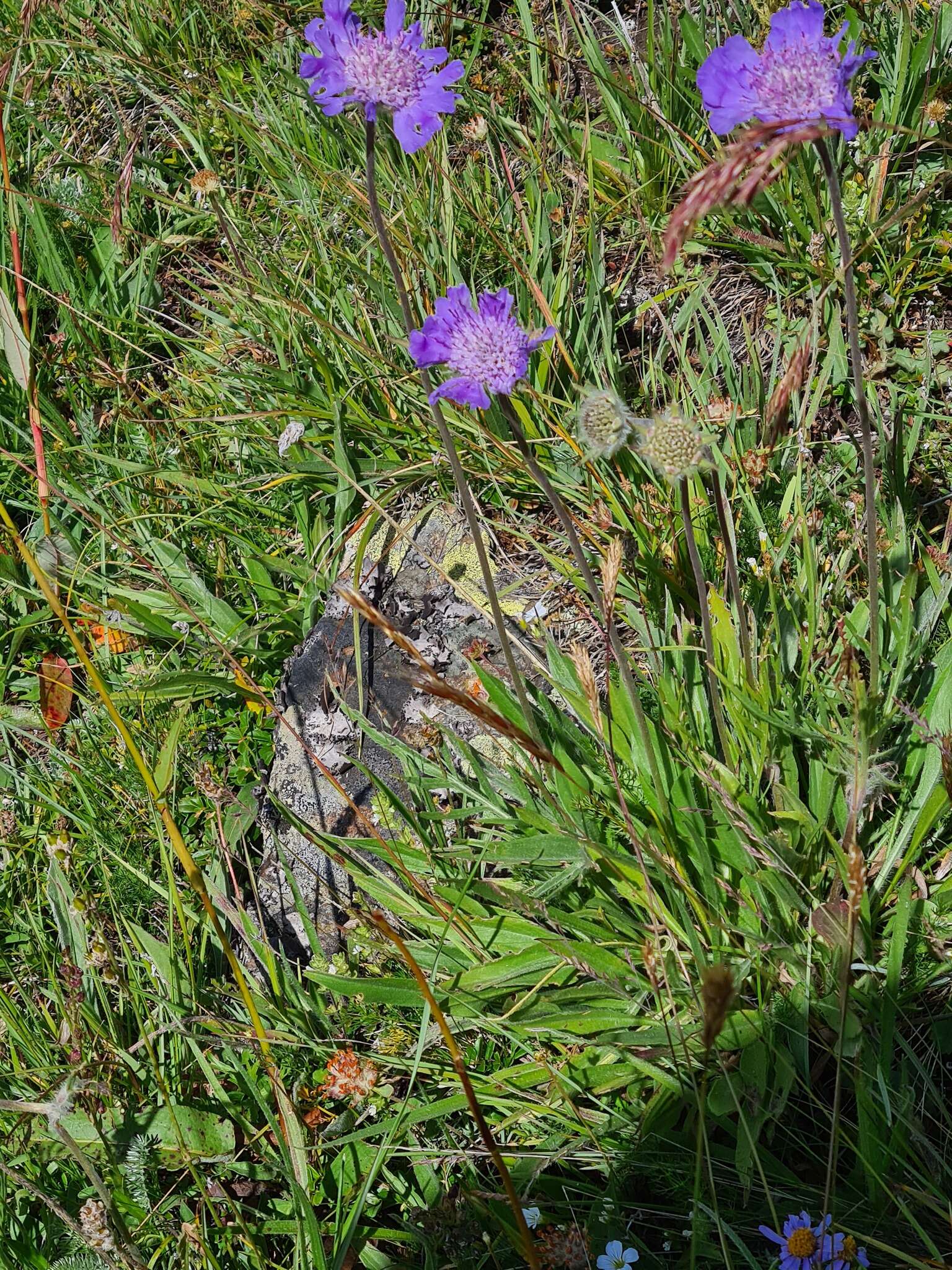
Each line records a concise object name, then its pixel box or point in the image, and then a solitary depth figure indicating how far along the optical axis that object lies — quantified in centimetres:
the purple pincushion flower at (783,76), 60
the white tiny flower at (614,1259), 64
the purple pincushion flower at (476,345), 63
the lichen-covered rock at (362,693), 78
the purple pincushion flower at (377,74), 62
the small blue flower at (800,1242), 61
